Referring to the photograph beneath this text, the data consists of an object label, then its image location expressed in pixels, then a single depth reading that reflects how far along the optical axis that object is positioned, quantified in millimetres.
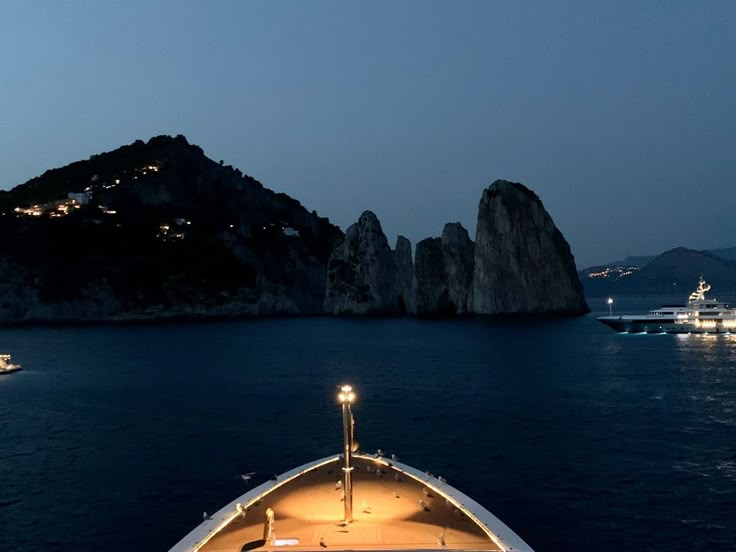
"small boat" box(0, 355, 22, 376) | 85125
